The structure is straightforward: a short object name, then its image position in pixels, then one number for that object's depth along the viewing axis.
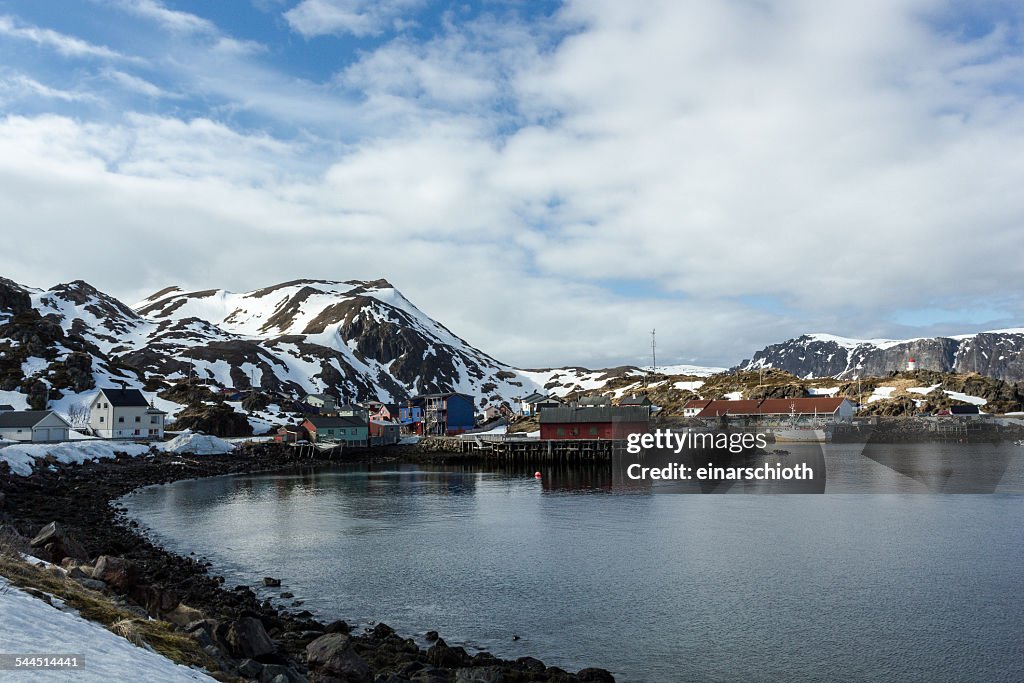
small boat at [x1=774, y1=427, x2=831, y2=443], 131.25
